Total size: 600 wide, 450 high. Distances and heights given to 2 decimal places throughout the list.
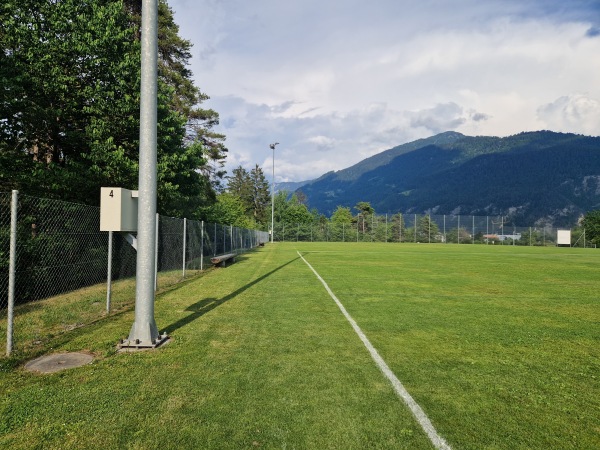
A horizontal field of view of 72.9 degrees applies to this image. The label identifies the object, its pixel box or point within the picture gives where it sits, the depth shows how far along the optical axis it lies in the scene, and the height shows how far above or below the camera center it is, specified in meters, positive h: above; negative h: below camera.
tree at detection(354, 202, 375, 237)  78.96 +2.64
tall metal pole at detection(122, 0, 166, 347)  5.96 +0.76
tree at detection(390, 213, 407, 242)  73.56 -0.12
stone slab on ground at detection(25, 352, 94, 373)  4.94 -1.68
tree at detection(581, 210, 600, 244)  64.19 +0.62
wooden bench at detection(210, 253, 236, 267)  17.98 -1.37
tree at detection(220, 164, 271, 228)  111.50 +11.32
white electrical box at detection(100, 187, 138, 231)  6.65 +0.34
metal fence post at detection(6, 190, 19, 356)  5.37 -0.57
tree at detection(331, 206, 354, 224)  123.90 +4.47
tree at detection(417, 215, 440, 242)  71.44 +0.07
